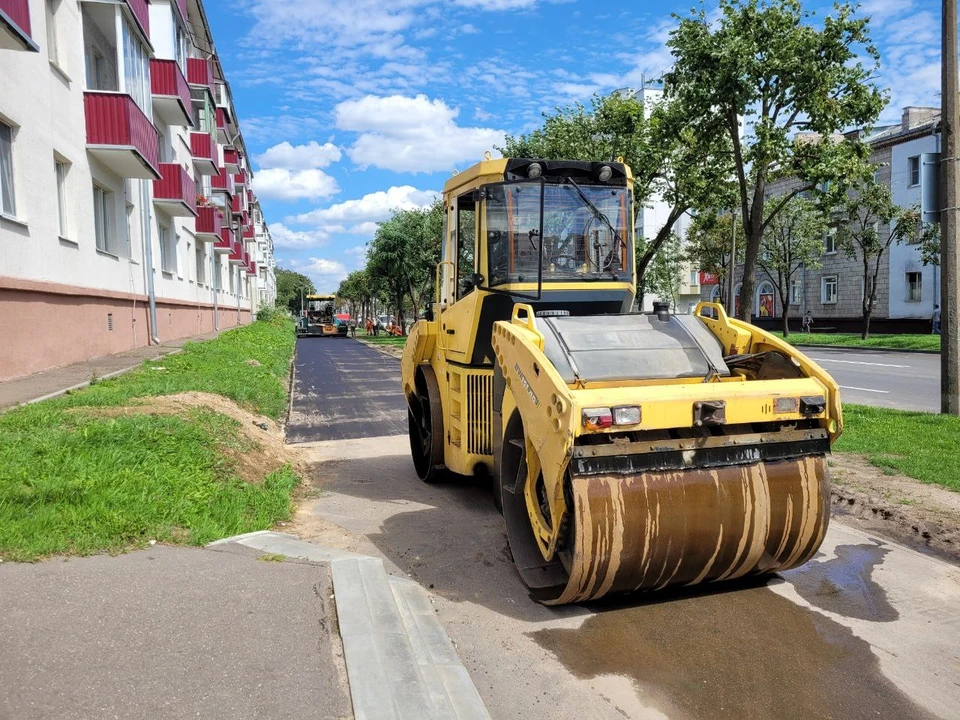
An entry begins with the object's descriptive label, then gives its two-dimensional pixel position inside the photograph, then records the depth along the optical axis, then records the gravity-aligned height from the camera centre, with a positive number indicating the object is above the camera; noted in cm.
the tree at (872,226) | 3039 +375
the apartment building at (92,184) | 1103 +283
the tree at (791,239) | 3556 +361
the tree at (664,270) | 2933 +185
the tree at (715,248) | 3778 +347
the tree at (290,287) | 12979 +620
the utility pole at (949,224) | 984 +114
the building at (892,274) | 3522 +201
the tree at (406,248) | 4431 +430
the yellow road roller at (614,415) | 397 -54
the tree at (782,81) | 1219 +382
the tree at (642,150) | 1522 +437
